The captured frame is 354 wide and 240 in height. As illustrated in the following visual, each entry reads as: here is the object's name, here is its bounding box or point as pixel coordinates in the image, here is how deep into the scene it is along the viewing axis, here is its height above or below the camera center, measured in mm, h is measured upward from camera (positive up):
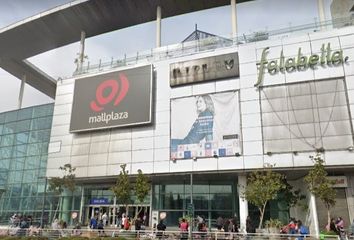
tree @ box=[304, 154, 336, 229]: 22578 +2661
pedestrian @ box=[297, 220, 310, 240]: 19269 -298
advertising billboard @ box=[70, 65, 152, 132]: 31000 +10955
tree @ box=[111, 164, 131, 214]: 27722 +2772
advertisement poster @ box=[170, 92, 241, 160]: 27203 +7630
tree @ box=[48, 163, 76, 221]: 31109 +3658
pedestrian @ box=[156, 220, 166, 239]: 21619 -286
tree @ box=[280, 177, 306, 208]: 27156 +2264
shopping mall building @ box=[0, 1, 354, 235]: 25172 +7911
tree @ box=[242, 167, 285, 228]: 23734 +2520
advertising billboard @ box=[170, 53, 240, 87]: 28656 +12526
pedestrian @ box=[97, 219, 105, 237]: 23184 -322
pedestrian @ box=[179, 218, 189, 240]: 21359 -213
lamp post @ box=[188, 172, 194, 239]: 19844 +781
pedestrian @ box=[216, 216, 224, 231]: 24922 +188
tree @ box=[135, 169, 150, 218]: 27438 +2837
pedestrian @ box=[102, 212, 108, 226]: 31047 +501
